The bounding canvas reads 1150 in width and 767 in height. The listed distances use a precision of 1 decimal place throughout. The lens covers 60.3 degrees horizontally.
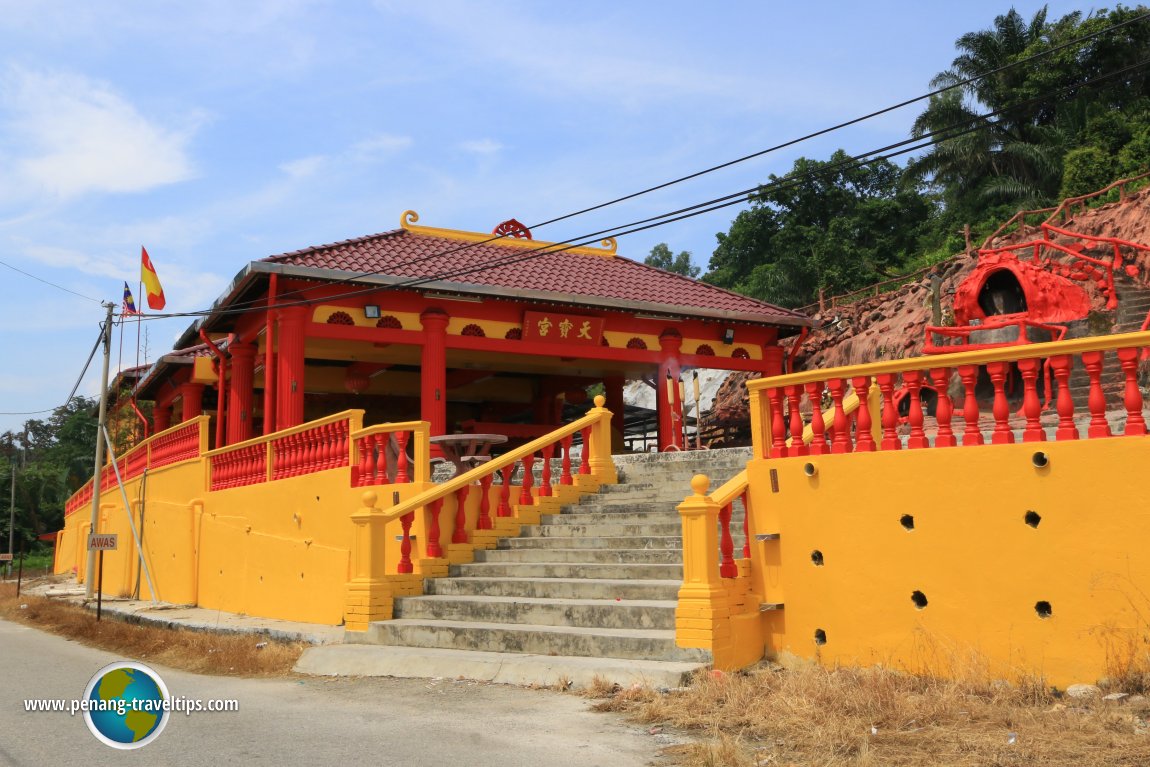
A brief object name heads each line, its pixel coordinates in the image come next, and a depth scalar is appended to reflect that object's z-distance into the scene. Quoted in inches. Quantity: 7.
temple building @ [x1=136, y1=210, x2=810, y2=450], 583.5
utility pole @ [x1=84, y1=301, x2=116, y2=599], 740.6
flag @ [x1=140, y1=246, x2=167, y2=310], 743.1
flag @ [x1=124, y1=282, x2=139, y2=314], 770.4
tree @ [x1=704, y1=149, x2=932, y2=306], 1536.7
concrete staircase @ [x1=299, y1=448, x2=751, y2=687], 291.1
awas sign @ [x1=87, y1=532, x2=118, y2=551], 556.4
